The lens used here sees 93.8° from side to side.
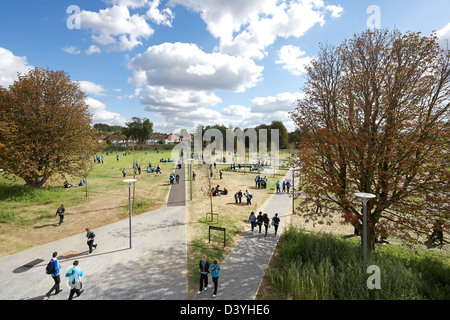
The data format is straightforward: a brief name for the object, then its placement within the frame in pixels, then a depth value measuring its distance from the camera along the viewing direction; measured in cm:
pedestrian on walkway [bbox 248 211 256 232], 1322
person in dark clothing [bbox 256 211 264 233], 1310
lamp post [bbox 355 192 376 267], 710
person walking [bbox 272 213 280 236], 1263
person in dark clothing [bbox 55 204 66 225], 1330
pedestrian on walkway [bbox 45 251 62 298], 702
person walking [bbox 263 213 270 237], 1275
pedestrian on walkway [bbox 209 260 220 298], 706
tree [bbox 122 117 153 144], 9306
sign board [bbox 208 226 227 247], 1094
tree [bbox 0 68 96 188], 1725
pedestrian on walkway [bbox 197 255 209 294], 721
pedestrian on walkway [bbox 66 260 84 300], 671
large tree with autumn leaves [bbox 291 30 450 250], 822
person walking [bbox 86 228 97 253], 980
